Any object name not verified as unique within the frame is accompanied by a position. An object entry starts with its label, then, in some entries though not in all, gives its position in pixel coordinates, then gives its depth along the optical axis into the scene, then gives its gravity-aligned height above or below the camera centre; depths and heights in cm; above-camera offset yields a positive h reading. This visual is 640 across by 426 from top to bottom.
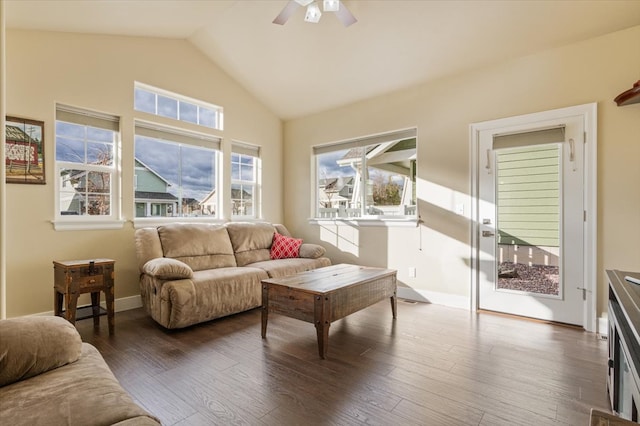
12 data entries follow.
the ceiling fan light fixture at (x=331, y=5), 264 +173
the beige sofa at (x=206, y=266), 301 -68
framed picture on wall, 294 +56
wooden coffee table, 244 -71
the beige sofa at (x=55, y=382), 98 -63
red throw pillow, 460 -53
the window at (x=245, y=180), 498 +49
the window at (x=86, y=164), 332 +51
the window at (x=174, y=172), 395 +51
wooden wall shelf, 265 +100
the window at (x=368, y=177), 432 +50
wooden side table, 277 -65
